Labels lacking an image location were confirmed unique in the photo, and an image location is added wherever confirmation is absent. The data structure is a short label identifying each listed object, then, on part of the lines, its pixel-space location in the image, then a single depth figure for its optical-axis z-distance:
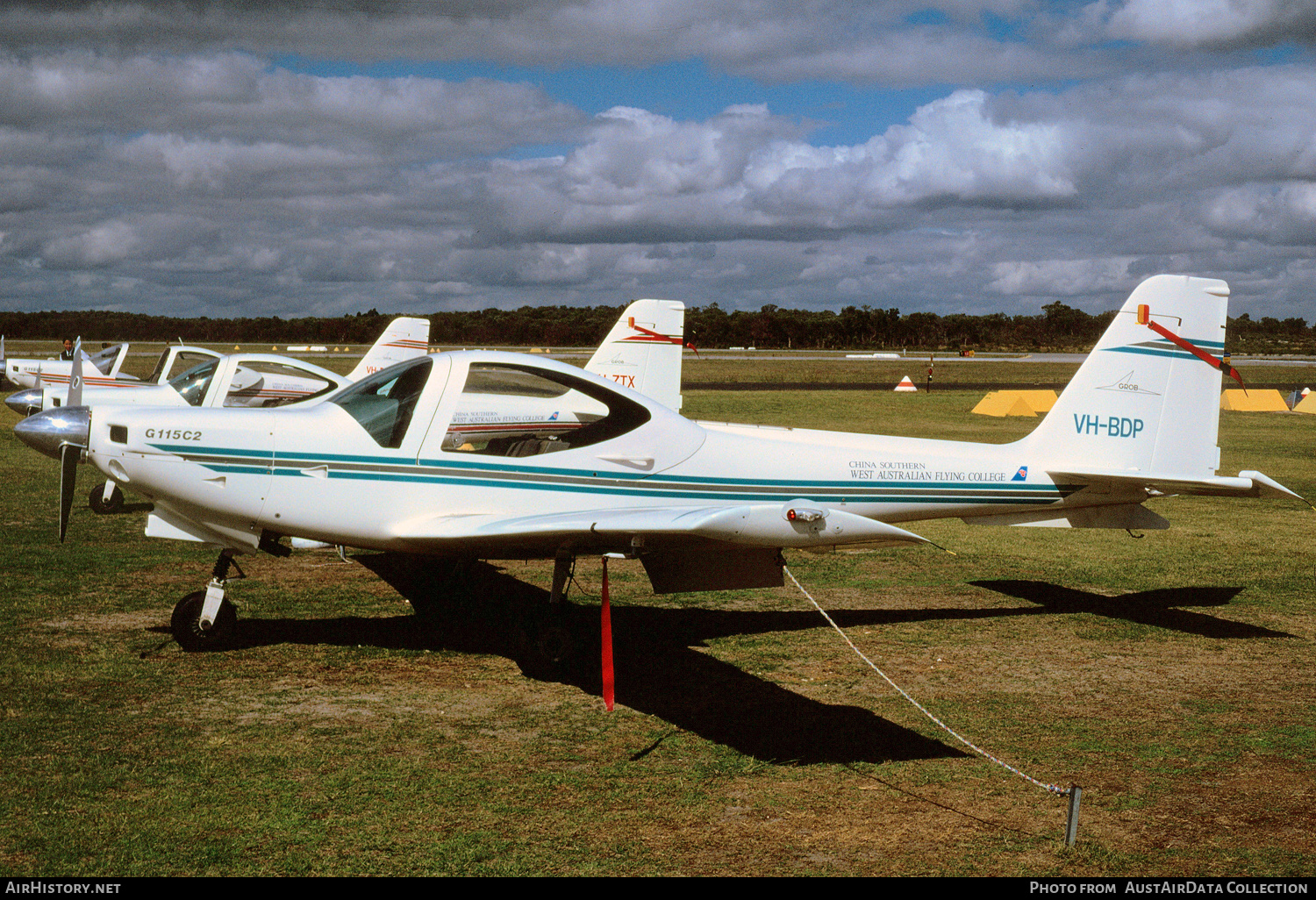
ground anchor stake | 4.43
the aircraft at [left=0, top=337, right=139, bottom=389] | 16.58
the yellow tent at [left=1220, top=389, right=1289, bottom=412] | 33.78
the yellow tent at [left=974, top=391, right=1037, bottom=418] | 31.45
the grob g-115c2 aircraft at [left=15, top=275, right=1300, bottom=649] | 6.62
